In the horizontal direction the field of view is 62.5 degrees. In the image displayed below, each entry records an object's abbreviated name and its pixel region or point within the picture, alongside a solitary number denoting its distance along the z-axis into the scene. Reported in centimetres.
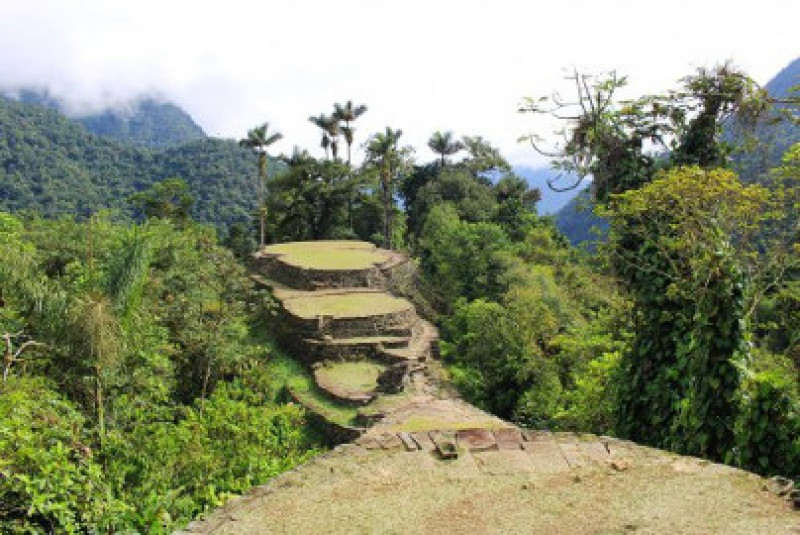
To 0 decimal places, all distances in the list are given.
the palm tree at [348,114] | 3102
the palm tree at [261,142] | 2877
